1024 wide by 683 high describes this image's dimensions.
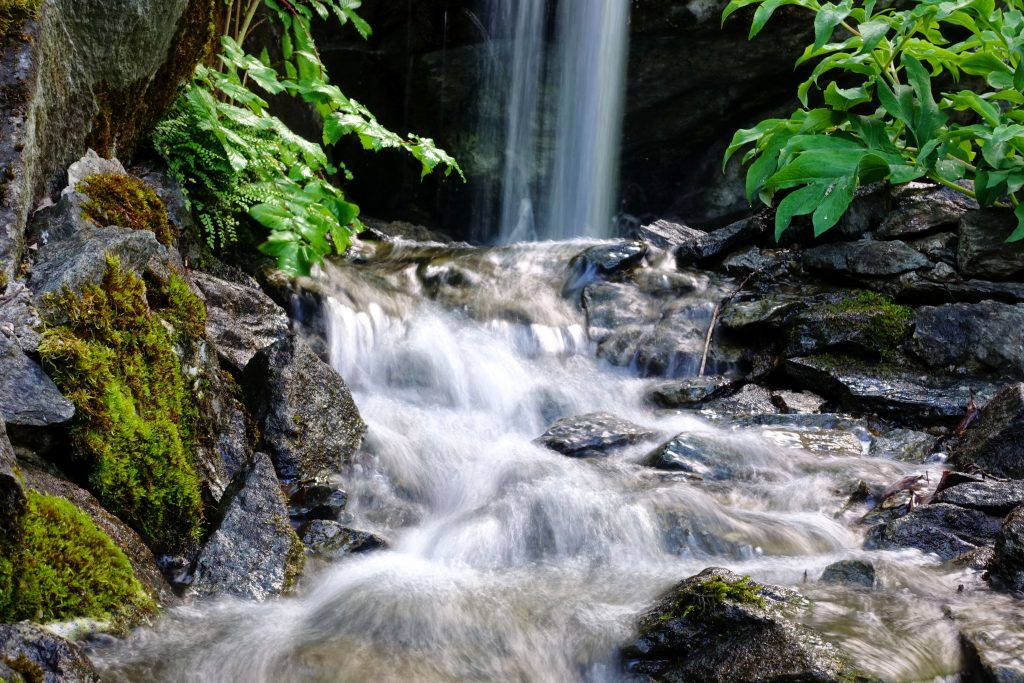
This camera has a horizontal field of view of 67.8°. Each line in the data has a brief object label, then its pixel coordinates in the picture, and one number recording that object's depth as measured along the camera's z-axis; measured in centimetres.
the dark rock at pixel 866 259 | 609
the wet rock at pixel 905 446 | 459
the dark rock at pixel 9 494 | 199
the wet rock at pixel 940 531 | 321
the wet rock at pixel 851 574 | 289
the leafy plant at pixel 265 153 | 478
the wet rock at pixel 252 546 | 277
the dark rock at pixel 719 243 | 760
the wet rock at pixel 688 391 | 569
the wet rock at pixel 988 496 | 333
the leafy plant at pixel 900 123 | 481
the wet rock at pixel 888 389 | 518
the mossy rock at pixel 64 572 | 206
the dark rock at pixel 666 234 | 891
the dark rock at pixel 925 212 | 625
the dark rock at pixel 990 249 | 565
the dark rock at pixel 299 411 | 379
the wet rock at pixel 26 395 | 238
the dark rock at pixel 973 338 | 528
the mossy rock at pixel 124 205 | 361
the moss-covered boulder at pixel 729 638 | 215
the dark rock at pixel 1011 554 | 274
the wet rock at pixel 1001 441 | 386
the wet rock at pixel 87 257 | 288
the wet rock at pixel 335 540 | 326
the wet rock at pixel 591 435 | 461
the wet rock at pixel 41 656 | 163
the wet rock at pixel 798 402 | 549
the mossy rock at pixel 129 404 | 266
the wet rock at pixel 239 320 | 440
